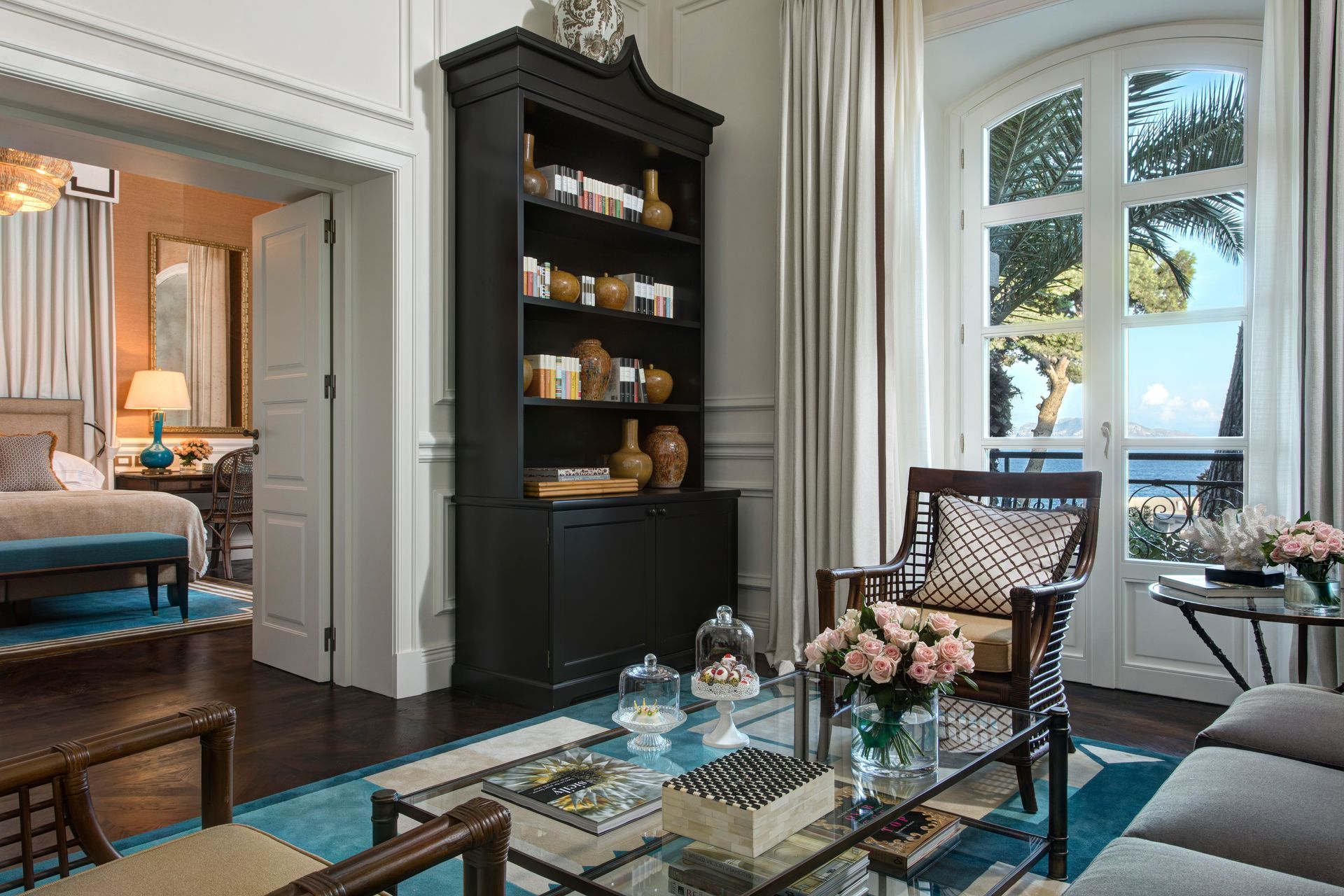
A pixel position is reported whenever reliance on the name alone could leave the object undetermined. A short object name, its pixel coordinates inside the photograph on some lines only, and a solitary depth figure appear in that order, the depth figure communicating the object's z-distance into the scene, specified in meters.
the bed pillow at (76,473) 6.30
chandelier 5.52
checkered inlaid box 1.39
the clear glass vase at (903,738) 1.73
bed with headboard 5.02
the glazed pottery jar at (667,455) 4.17
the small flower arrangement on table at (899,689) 1.72
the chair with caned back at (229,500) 6.66
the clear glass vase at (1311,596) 2.38
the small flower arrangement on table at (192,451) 7.16
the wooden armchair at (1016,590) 2.38
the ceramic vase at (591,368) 3.91
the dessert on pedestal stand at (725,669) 1.94
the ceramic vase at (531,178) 3.67
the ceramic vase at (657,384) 4.24
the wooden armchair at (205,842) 1.04
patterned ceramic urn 3.90
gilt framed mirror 7.43
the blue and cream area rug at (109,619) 4.46
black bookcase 3.42
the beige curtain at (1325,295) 2.88
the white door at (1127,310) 3.47
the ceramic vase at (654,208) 4.19
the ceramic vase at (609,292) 3.98
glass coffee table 1.36
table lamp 6.90
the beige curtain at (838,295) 3.78
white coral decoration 2.60
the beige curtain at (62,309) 6.60
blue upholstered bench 4.76
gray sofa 1.19
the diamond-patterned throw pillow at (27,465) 5.86
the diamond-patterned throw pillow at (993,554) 2.82
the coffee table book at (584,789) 1.54
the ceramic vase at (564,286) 3.77
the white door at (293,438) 3.76
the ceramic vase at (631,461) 4.02
